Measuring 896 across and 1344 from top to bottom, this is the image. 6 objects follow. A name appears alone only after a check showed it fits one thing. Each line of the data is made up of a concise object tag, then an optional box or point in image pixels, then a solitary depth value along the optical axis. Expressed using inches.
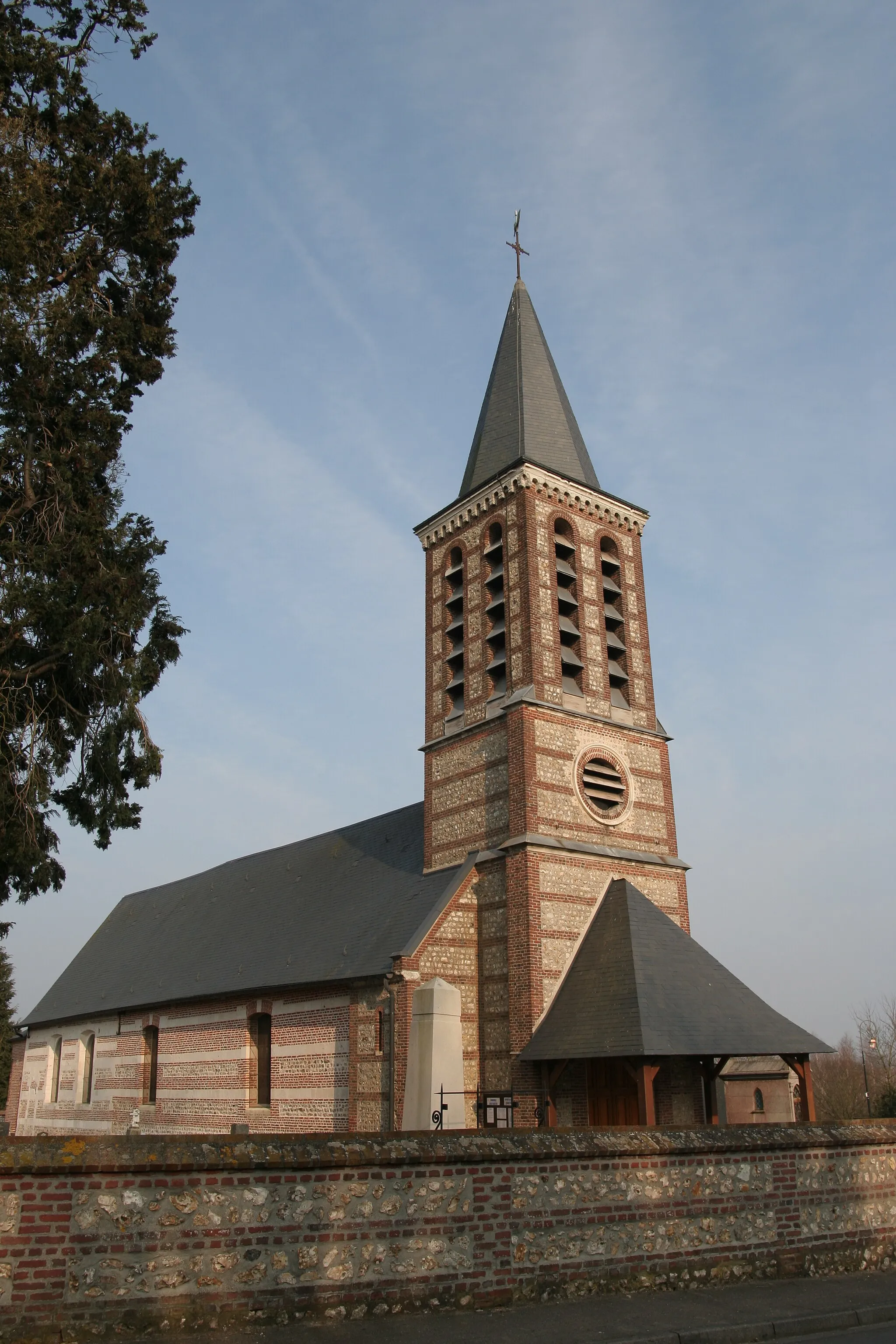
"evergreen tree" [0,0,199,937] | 486.0
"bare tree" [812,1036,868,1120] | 1884.8
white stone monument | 682.2
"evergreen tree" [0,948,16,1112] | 1652.3
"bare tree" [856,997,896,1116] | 1877.0
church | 695.1
